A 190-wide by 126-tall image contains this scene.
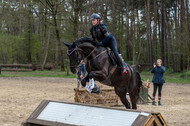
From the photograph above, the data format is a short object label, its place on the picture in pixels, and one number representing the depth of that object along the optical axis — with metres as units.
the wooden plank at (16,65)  26.48
